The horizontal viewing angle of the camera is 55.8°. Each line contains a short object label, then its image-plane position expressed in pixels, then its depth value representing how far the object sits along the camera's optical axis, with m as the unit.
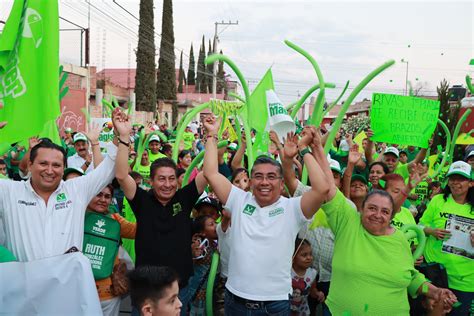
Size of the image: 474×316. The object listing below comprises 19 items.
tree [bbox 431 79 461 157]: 10.48
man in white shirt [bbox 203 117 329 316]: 2.56
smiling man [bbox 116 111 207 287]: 2.83
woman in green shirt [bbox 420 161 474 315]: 3.33
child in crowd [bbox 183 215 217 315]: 3.43
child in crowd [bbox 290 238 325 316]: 3.36
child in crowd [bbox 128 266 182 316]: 1.94
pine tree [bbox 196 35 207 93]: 61.25
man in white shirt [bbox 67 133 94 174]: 5.68
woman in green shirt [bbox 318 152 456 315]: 2.59
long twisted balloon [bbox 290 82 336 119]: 3.65
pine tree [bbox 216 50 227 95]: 55.53
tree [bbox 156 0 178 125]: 32.03
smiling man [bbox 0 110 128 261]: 2.52
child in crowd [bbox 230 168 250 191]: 3.76
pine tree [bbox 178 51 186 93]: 56.32
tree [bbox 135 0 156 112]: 26.73
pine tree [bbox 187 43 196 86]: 66.04
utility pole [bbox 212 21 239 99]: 28.22
